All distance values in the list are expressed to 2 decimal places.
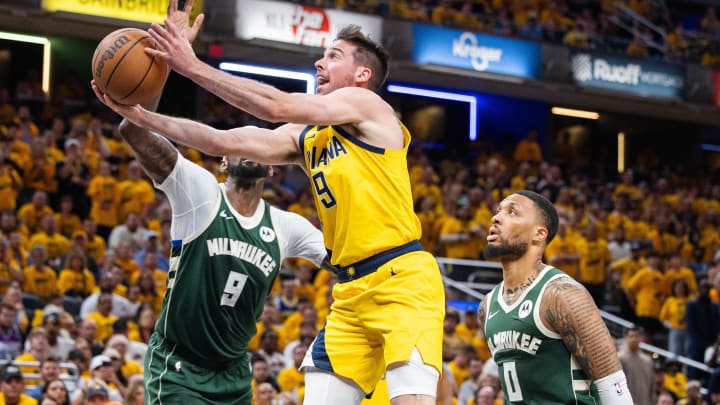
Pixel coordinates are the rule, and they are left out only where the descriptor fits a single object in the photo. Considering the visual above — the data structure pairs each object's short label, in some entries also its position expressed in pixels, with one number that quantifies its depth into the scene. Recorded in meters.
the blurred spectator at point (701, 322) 15.82
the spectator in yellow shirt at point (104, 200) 15.06
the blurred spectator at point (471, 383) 12.40
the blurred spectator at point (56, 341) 11.41
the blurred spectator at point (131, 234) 14.21
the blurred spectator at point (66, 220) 14.61
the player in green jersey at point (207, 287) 6.52
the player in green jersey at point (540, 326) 5.53
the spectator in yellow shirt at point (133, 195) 15.24
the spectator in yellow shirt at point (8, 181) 14.45
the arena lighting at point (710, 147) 30.39
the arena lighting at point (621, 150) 30.33
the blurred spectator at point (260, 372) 11.38
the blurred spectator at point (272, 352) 12.31
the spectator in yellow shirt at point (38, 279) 12.83
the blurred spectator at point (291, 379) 11.96
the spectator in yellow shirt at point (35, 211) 14.25
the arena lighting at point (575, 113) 28.94
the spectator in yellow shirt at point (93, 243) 14.02
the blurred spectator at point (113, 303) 12.38
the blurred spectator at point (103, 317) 11.94
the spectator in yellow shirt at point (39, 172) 15.40
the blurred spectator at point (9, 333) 11.31
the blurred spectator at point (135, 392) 10.13
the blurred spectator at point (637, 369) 12.72
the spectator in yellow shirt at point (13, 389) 10.02
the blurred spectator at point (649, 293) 17.16
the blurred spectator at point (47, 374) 10.32
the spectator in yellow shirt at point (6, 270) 12.38
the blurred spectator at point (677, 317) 16.53
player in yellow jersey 5.20
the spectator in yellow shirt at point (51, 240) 13.73
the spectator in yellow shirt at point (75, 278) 12.88
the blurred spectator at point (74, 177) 15.34
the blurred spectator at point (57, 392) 9.91
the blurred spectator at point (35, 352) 11.05
